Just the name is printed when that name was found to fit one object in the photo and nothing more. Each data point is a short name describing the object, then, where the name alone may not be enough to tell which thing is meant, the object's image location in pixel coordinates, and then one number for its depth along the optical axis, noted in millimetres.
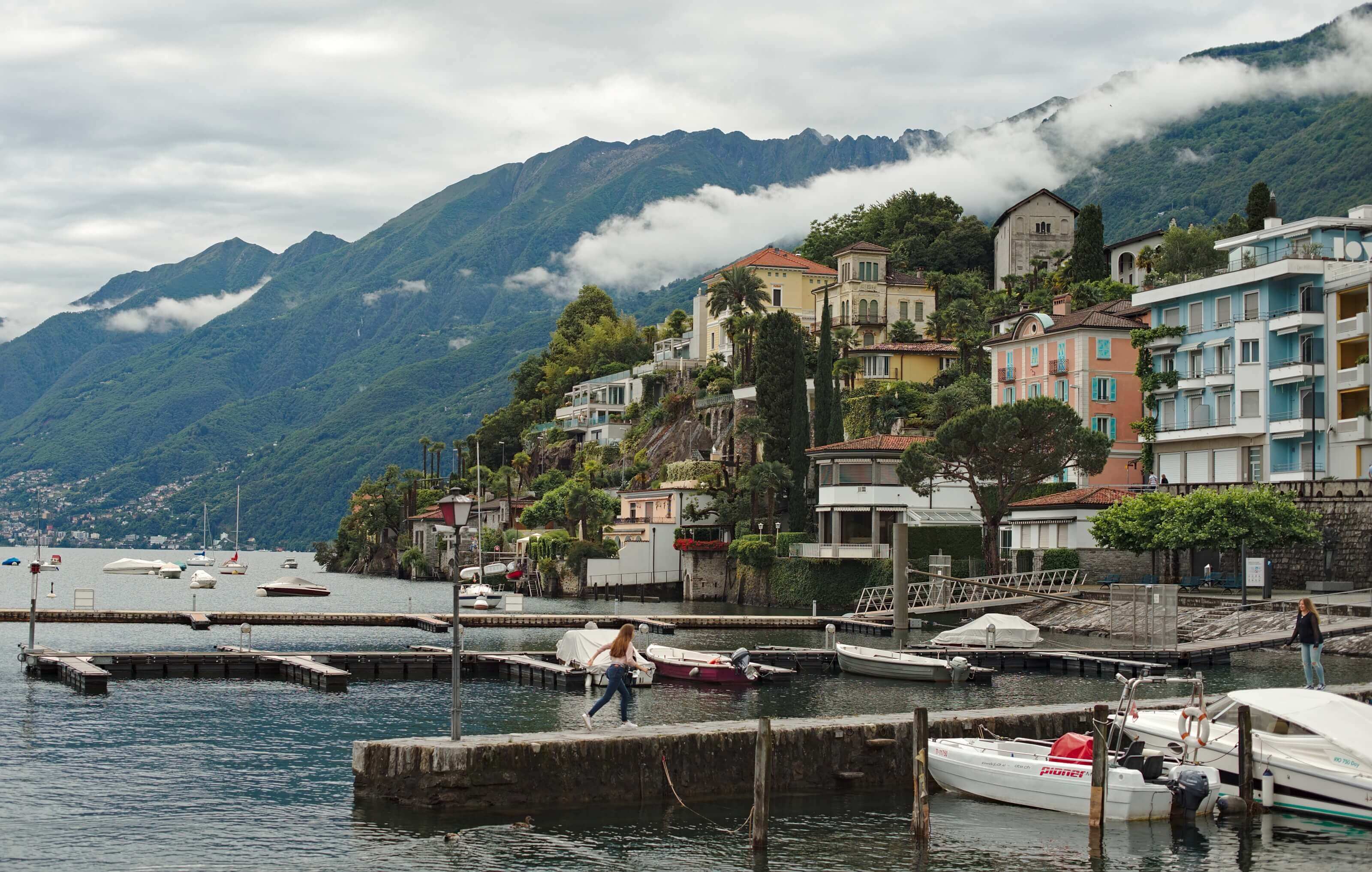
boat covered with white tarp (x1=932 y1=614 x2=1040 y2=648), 56531
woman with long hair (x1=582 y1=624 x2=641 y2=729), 26625
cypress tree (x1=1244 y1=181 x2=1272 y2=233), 95500
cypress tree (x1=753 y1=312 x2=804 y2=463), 105375
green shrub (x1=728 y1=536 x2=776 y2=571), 95125
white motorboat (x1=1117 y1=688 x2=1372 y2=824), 24812
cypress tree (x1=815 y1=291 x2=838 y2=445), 98938
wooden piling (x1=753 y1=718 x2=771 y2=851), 21891
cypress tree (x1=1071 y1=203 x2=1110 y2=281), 116188
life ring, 26516
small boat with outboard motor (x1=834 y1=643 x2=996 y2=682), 49094
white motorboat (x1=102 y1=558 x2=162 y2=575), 156125
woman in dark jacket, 32750
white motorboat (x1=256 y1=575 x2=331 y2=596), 111125
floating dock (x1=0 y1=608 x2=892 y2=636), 69562
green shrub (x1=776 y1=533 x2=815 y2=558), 94000
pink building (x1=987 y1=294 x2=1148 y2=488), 88188
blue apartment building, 70438
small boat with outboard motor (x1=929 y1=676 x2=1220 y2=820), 24766
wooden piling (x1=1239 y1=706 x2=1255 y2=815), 25125
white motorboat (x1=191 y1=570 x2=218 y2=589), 114375
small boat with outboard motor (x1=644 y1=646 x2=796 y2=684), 47969
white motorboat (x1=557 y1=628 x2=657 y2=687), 46812
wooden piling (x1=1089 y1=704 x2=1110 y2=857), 23234
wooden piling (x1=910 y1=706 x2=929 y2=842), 22656
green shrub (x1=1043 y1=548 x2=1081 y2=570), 76125
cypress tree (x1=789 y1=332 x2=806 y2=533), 98562
